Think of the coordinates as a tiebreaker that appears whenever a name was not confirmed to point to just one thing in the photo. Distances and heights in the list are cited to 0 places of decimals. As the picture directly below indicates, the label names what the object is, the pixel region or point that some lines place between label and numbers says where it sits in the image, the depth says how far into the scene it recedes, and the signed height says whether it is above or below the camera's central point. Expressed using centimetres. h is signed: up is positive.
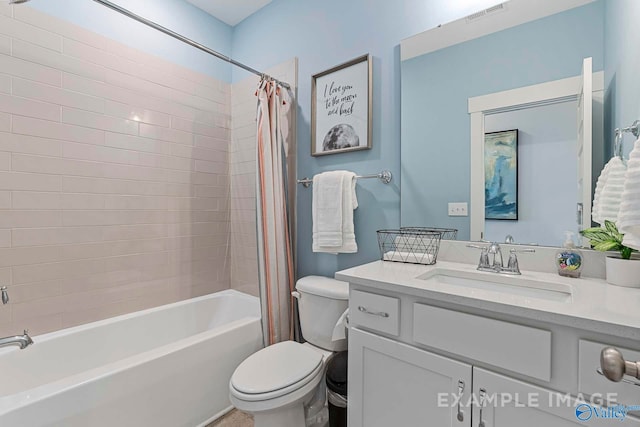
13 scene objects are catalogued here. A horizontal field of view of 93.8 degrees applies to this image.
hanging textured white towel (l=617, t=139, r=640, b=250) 67 +1
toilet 122 -73
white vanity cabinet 72 -46
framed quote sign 172 +61
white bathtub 114 -78
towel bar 164 +18
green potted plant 95 -17
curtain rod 145 +97
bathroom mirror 116 +42
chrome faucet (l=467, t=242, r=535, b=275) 118 -22
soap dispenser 110 -20
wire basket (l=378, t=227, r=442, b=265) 136 -19
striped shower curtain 185 -10
